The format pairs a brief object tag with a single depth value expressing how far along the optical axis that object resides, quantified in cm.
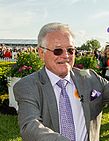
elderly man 234
